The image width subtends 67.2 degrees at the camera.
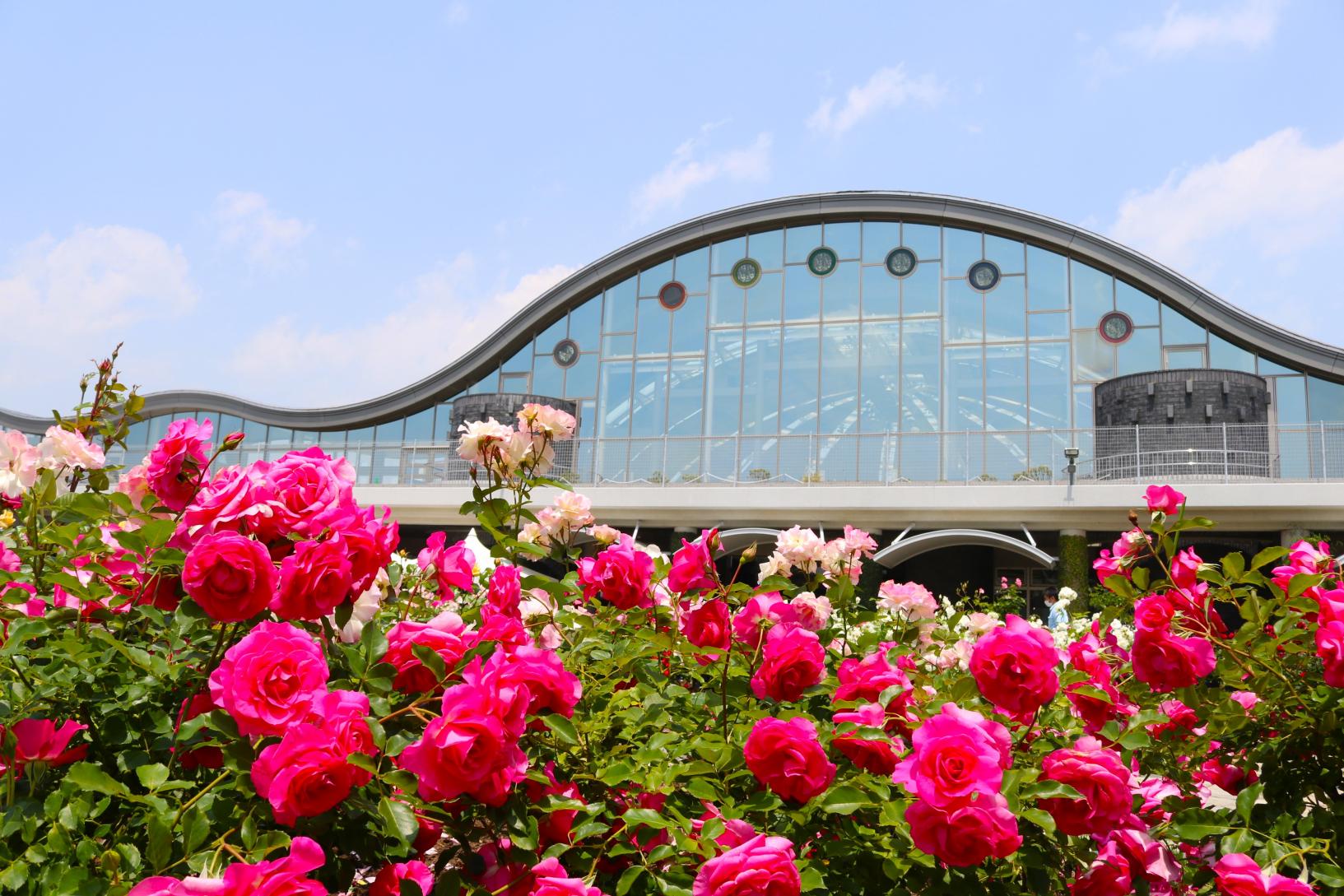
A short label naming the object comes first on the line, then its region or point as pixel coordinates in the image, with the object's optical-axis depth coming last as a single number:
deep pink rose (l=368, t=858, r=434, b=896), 1.61
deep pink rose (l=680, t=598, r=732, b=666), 2.31
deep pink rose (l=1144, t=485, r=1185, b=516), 2.60
